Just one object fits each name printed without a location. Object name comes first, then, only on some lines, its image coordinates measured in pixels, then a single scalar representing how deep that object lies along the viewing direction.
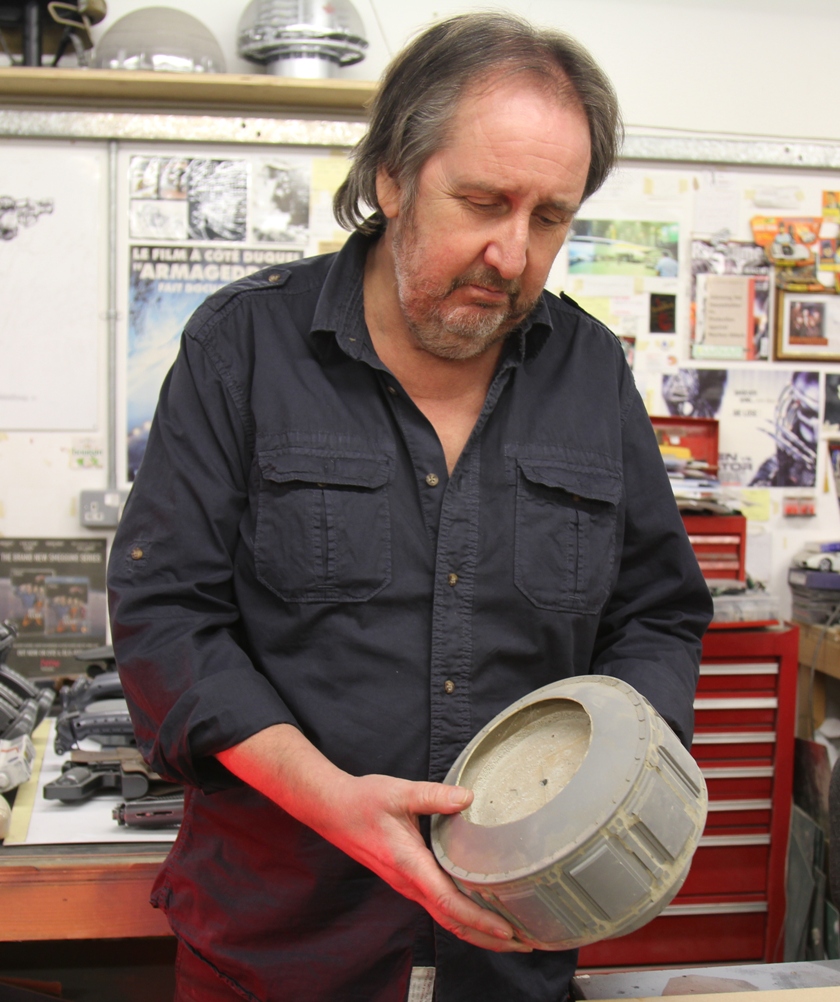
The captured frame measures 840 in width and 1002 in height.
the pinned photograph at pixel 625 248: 2.61
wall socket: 2.45
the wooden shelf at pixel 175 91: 2.22
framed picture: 2.68
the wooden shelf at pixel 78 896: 1.48
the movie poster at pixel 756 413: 2.67
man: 1.04
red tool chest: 2.20
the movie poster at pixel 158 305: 2.47
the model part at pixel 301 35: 2.22
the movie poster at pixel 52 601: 2.47
